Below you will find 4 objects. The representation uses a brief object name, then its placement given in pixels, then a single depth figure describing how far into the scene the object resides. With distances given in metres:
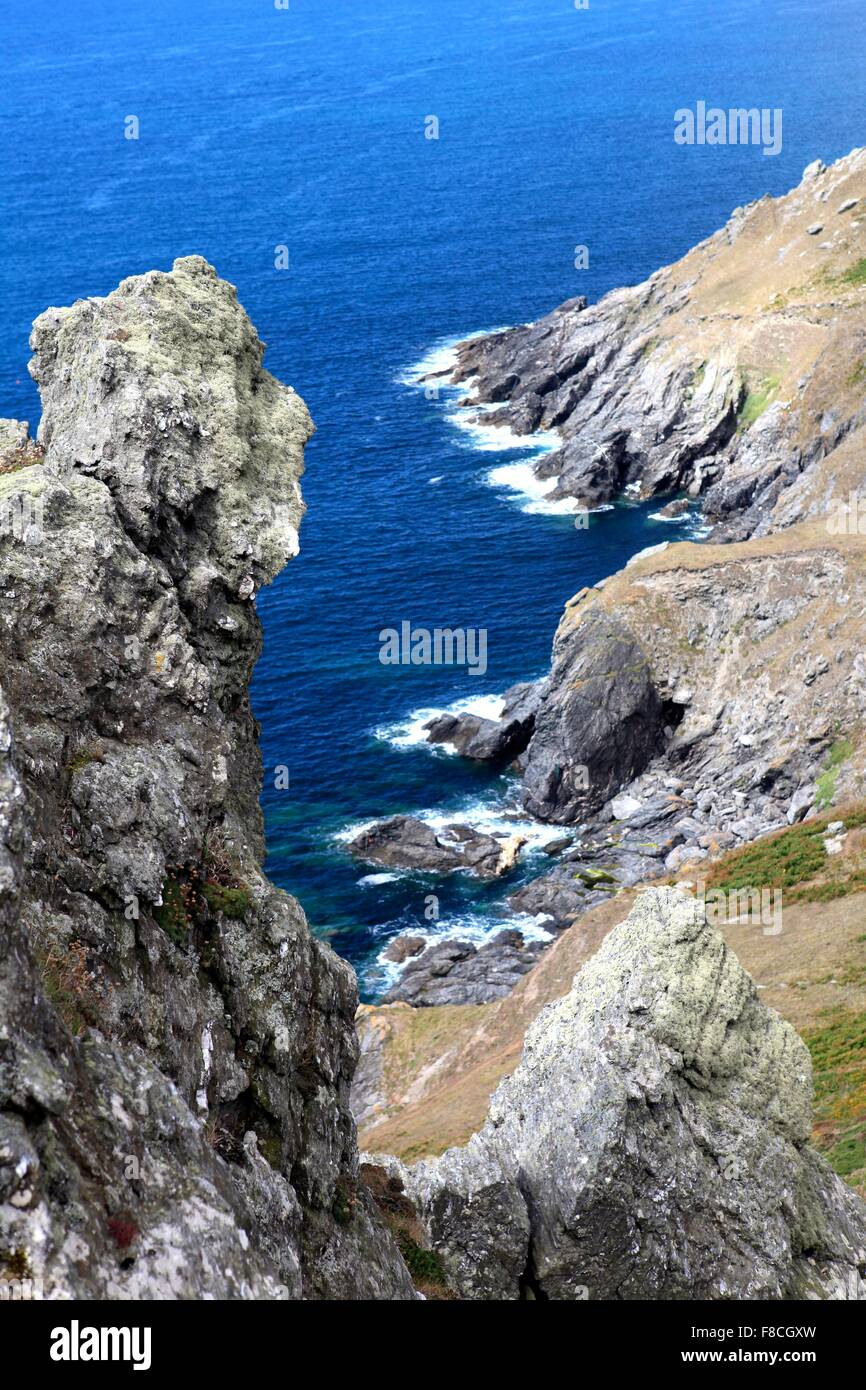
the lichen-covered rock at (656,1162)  33.06
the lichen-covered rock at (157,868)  16.95
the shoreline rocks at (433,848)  93.50
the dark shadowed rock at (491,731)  105.00
